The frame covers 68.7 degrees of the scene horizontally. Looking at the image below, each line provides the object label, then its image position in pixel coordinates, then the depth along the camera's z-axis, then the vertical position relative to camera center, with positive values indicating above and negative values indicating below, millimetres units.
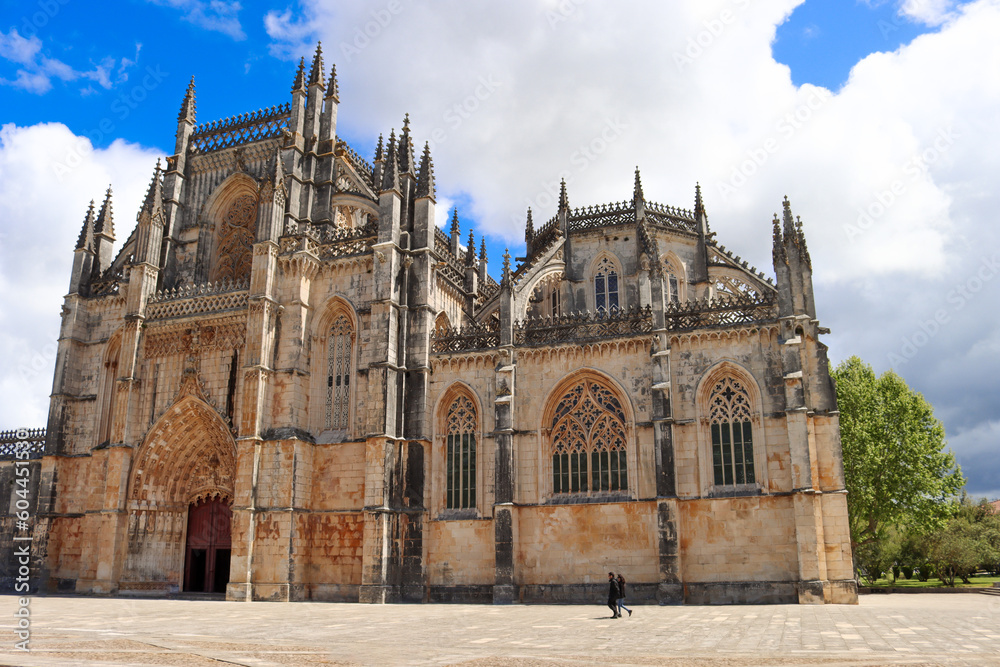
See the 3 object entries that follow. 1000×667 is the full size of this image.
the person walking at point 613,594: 18297 -1761
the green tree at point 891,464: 34719 +2706
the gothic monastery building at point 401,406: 23672 +4085
